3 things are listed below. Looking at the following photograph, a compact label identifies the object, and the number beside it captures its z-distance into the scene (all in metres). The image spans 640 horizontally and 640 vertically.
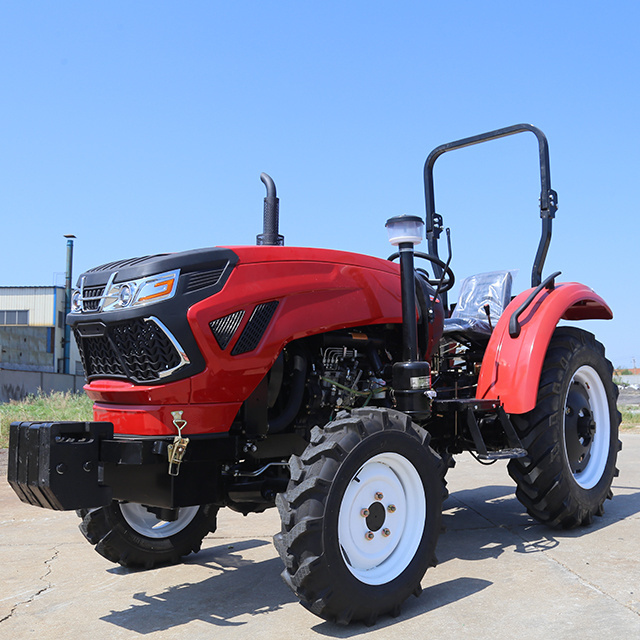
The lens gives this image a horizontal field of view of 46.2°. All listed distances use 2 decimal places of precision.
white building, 33.72
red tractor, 3.27
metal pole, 26.83
